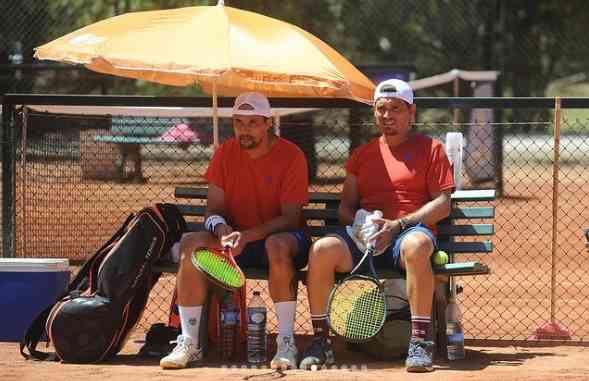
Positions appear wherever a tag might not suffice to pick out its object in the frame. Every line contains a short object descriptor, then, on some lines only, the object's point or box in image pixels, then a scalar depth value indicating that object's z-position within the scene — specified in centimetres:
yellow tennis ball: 1300
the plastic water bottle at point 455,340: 1343
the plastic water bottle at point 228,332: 1343
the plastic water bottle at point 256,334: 1317
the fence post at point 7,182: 1545
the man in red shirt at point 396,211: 1276
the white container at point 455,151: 1432
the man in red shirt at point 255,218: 1298
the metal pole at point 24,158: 1595
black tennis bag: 1303
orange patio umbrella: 1312
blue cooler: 1432
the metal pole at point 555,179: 1447
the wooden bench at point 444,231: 1313
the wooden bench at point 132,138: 2327
